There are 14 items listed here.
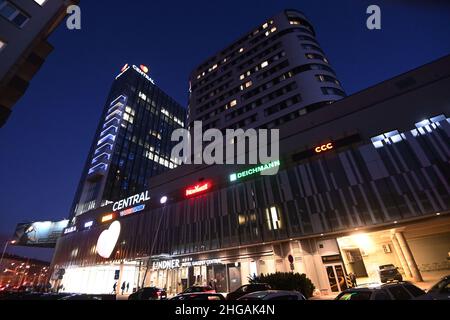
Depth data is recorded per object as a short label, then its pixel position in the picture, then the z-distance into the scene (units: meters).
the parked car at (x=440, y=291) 7.01
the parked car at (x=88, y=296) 13.98
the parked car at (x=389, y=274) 19.23
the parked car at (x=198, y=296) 9.56
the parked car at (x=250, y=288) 15.47
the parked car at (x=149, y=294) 18.92
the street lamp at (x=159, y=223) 33.07
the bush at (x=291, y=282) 18.11
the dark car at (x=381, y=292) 6.63
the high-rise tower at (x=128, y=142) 64.00
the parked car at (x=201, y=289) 16.31
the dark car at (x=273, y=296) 6.83
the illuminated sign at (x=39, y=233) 66.56
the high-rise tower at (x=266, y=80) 42.09
